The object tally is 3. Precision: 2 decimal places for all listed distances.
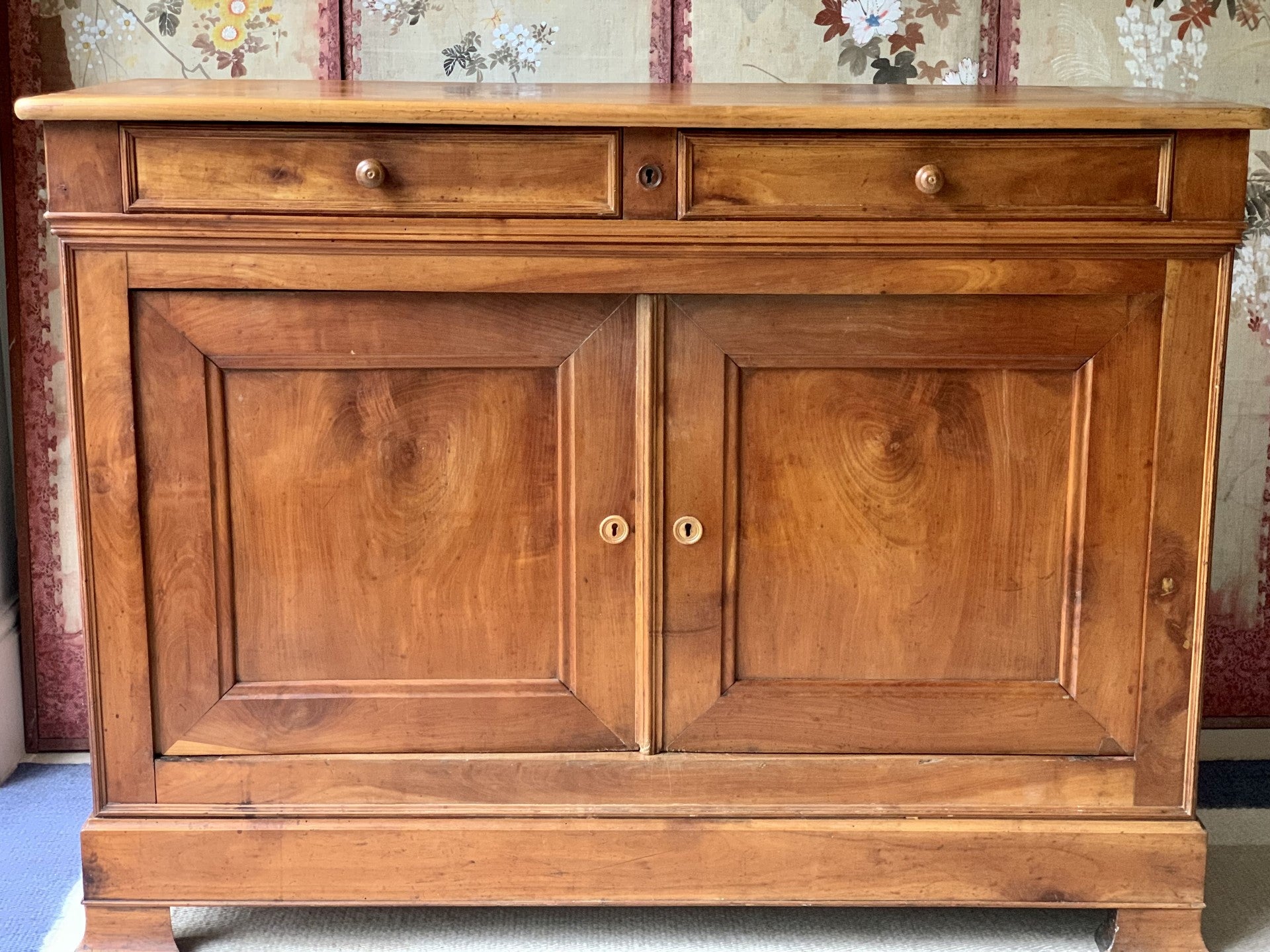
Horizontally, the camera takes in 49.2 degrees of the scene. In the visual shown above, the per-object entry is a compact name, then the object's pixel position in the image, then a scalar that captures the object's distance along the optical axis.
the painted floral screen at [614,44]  2.06
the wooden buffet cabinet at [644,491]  1.53
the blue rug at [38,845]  1.78
